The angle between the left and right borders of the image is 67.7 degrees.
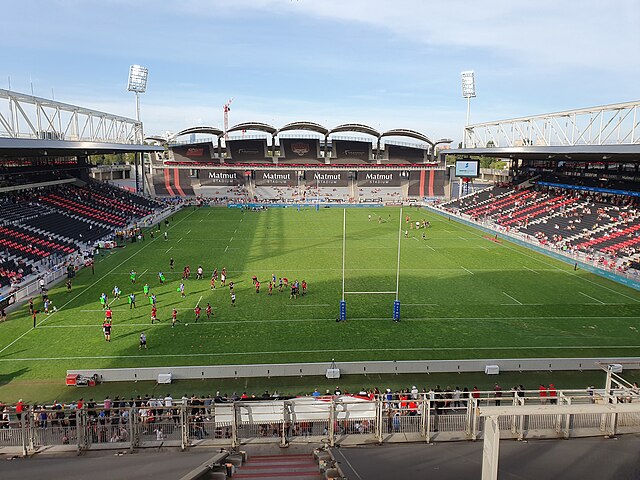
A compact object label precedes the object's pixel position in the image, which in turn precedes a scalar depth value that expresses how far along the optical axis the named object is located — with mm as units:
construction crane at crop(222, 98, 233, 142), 127106
